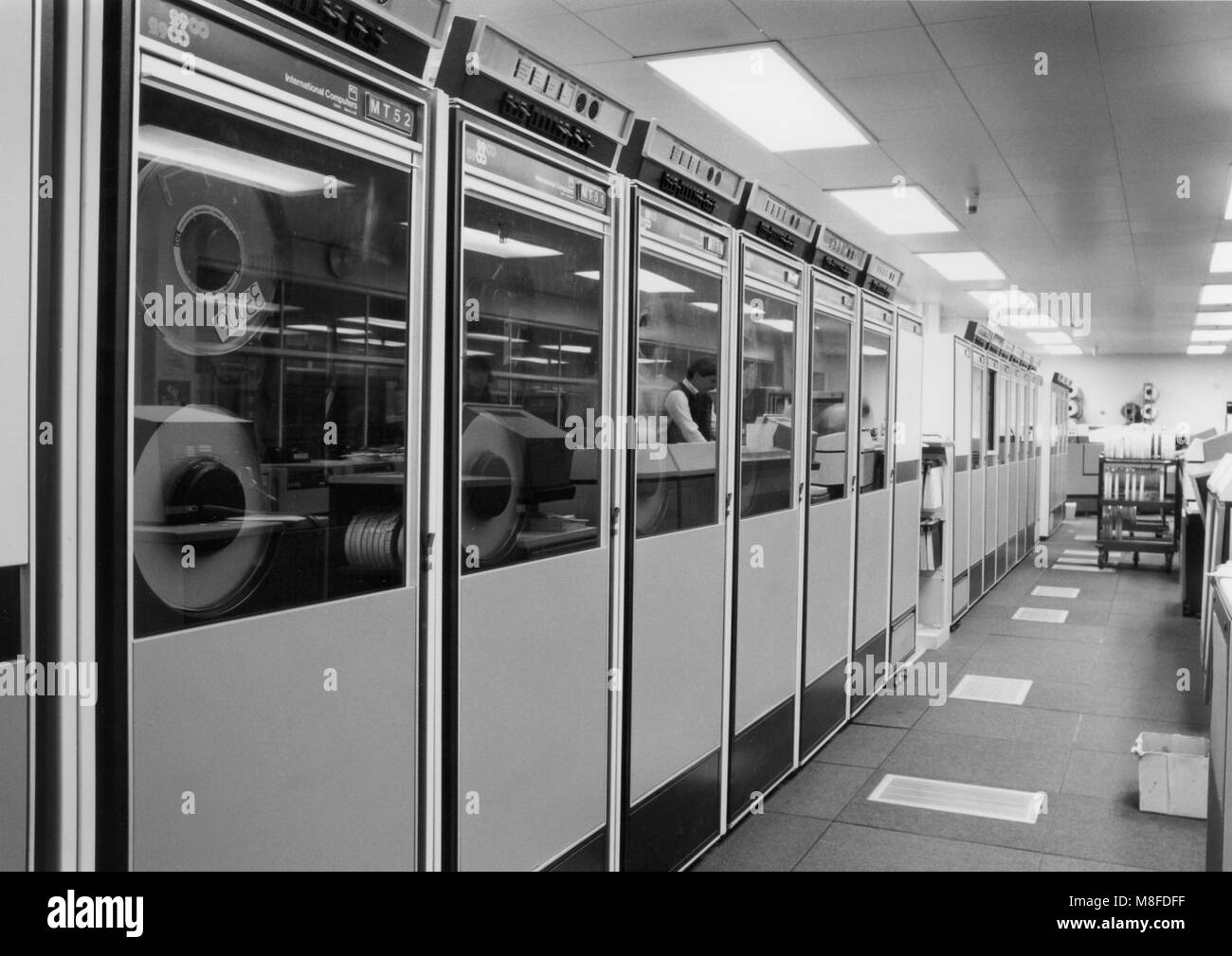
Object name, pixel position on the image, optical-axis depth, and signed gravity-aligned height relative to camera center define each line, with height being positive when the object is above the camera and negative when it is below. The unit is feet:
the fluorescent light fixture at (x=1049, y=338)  57.16 +7.09
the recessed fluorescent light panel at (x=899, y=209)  24.73 +6.29
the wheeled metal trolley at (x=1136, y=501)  32.37 -1.13
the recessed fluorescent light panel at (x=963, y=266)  32.99 +6.45
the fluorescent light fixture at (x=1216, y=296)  38.60 +6.48
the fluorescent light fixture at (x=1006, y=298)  41.03 +6.68
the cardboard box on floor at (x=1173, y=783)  12.34 -3.73
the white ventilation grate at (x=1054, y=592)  28.96 -3.55
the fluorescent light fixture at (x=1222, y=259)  30.42 +6.29
